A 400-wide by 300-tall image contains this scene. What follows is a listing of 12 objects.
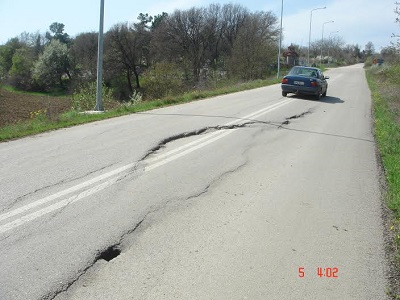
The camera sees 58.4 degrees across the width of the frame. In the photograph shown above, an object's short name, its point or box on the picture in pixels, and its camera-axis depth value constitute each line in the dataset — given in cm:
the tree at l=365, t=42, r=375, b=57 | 12120
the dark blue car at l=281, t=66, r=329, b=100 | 1775
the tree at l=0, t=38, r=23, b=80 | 8150
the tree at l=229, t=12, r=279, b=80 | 4412
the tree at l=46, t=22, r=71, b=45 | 9944
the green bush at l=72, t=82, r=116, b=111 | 1956
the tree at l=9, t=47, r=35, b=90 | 6969
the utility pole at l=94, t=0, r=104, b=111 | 1208
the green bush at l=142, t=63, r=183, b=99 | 3616
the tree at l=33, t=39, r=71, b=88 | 6569
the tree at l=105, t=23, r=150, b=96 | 6209
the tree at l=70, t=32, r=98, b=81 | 6369
